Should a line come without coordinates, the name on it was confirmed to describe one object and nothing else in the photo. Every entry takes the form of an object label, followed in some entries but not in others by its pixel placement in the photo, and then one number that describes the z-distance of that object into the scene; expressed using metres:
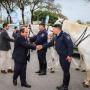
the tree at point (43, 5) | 21.80
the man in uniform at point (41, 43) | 4.91
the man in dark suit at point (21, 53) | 4.12
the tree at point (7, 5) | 22.34
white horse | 3.99
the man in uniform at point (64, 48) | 3.90
